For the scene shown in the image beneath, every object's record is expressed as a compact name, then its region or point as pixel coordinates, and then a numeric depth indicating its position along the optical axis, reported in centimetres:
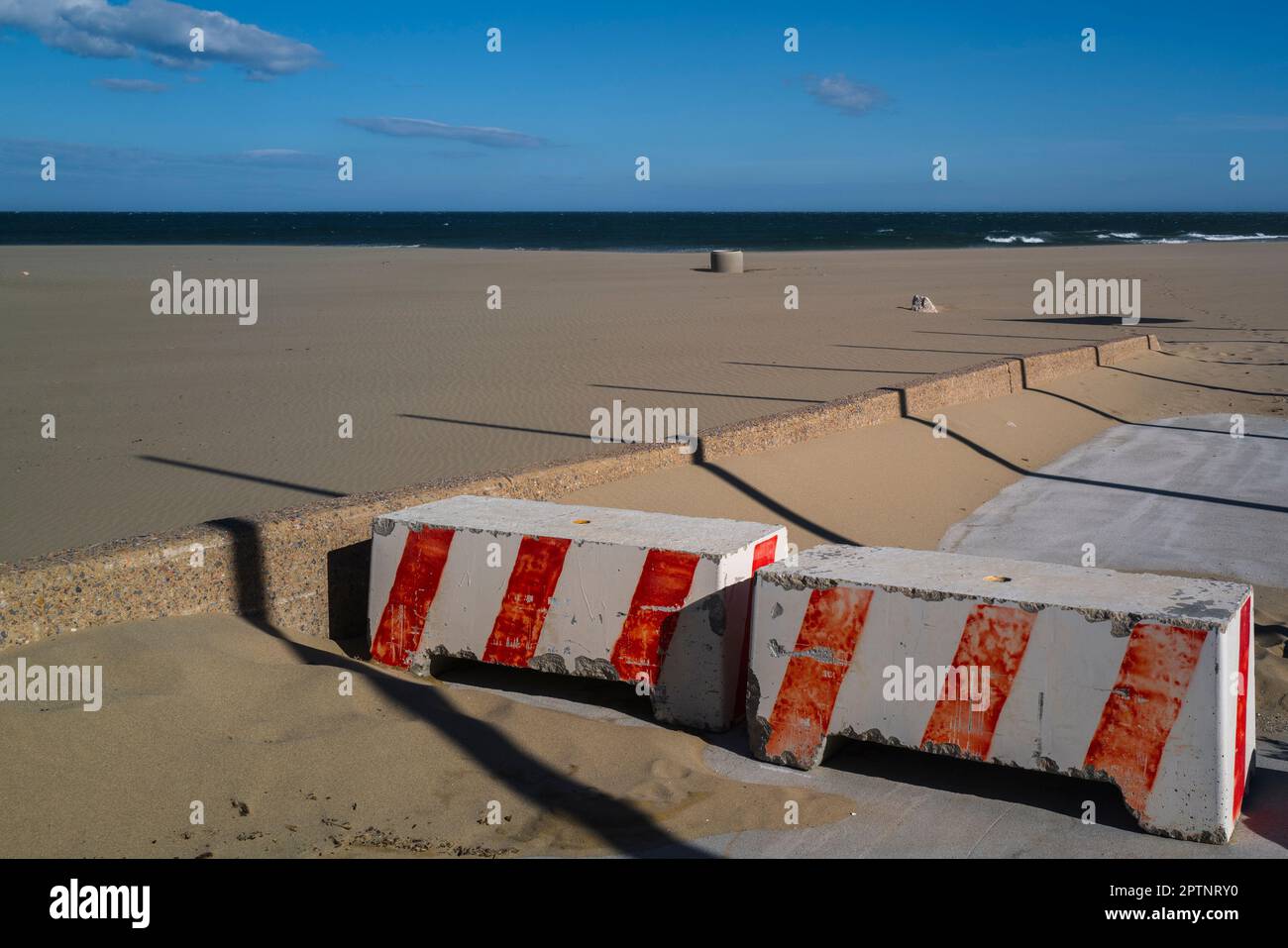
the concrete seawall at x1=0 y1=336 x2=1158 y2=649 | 520
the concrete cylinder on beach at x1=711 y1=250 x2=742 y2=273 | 3950
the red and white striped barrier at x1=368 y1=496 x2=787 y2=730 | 522
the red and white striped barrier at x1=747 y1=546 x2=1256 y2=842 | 420
